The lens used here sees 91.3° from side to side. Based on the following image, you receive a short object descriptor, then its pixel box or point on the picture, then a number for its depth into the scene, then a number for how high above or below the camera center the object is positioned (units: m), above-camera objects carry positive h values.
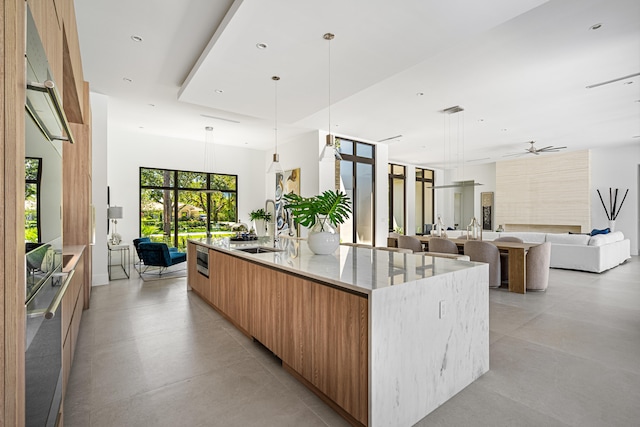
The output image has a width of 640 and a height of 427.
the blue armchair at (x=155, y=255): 5.66 -0.78
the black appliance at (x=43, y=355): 0.97 -0.52
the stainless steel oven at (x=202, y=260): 4.11 -0.65
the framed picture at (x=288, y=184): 8.10 +0.76
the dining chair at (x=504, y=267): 5.56 -0.97
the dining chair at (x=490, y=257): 5.04 -0.72
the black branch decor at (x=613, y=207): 9.41 +0.18
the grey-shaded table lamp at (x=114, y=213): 6.22 -0.01
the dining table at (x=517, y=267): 4.79 -0.84
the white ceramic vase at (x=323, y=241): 2.88 -0.26
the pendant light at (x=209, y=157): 8.94 +1.60
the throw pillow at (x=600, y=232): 7.61 -0.46
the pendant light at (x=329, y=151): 3.56 +0.71
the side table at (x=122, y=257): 6.33 -1.06
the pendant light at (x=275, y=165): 4.35 +0.67
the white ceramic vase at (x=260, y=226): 9.70 -0.42
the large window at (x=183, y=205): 8.12 +0.22
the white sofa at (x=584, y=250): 6.16 -0.77
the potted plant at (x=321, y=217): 2.90 -0.04
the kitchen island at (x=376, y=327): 1.64 -0.71
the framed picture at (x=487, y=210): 12.41 +0.11
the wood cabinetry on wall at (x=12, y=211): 0.76 +0.00
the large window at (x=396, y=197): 11.41 +0.57
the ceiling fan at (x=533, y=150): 8.27 +1.92
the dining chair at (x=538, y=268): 4.84 -0.85
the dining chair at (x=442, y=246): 5.51 -0.59
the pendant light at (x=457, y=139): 6.04 +1.97
